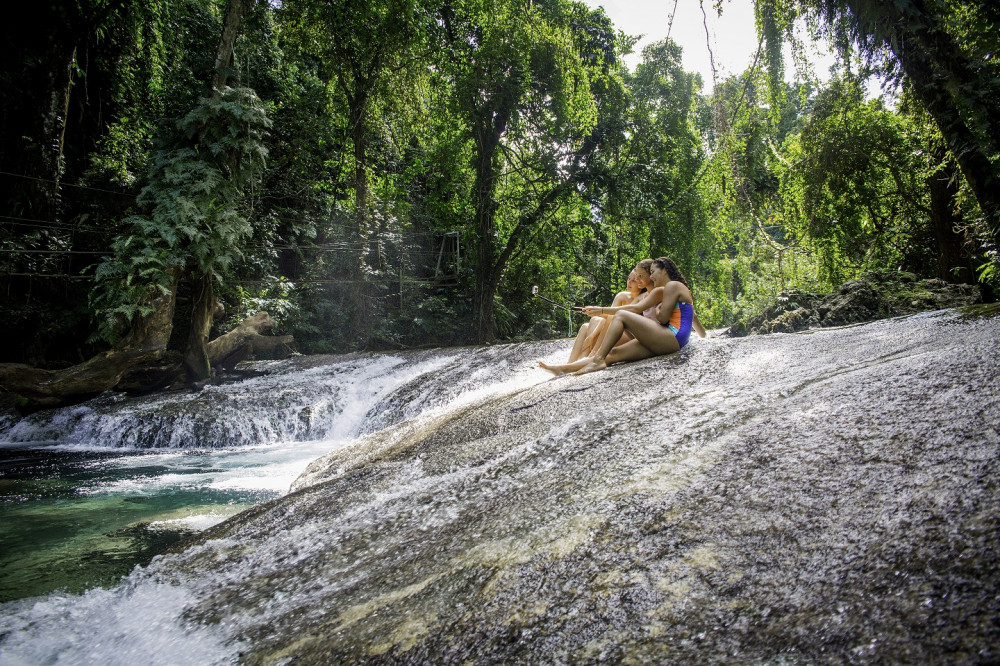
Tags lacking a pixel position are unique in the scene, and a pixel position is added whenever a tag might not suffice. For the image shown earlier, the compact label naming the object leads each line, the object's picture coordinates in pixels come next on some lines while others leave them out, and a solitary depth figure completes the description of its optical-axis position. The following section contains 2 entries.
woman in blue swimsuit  5.70
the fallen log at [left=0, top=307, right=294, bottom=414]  8.81
